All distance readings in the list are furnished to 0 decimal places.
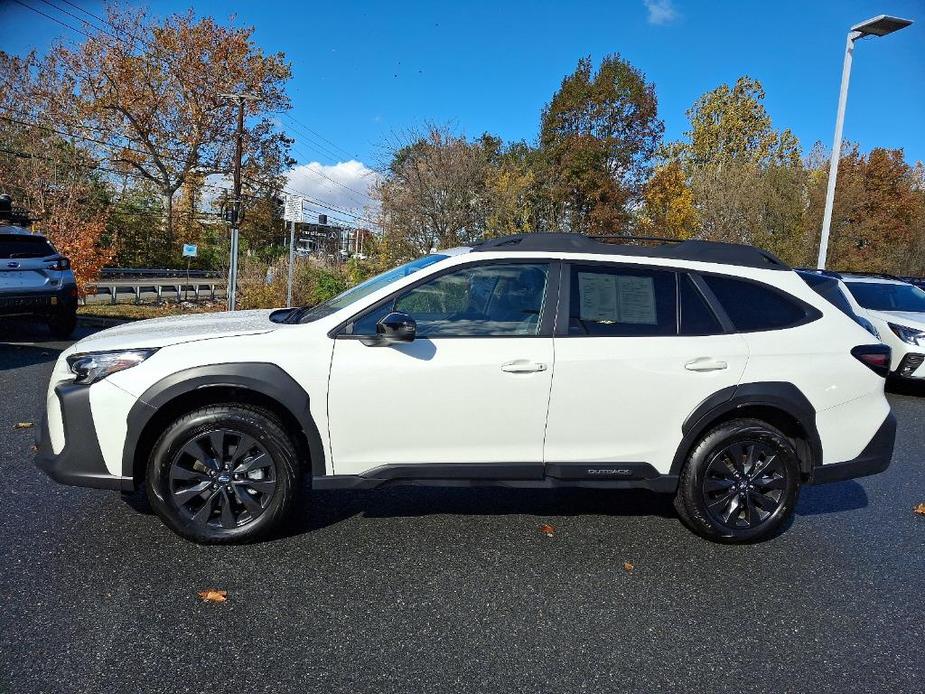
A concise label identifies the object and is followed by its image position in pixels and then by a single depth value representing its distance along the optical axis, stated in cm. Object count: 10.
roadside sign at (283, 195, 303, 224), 1452
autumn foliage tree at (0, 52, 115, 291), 1595
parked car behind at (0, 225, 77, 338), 926
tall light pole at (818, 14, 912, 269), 1188
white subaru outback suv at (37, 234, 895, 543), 341
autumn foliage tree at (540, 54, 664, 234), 2998
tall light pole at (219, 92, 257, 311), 1627
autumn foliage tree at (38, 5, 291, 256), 3269
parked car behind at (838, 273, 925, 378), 869
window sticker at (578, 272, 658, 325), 375
